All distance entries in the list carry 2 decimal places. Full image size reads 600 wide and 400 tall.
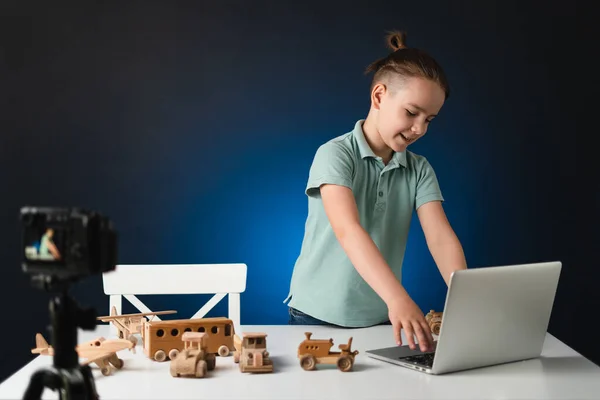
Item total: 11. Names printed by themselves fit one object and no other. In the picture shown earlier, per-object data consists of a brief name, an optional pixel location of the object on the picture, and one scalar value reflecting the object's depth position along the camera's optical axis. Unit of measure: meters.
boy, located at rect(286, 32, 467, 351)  1.53
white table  1.07
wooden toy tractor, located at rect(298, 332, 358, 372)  1.20
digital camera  0.77
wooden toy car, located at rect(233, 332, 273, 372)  1.19
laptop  1.14
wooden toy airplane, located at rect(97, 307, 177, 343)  1.46
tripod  0.79
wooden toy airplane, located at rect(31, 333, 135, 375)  1.18
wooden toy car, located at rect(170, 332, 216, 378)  1.15
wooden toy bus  1.29
